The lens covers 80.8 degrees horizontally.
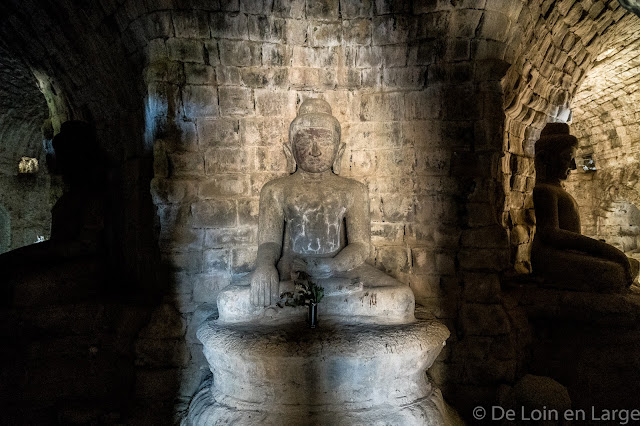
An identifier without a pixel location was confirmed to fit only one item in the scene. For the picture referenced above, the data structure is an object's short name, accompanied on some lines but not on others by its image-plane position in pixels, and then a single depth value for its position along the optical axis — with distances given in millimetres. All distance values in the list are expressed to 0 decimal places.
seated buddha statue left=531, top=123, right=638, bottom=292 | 3953
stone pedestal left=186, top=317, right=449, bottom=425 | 2332
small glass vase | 2545
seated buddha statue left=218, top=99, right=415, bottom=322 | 3037
